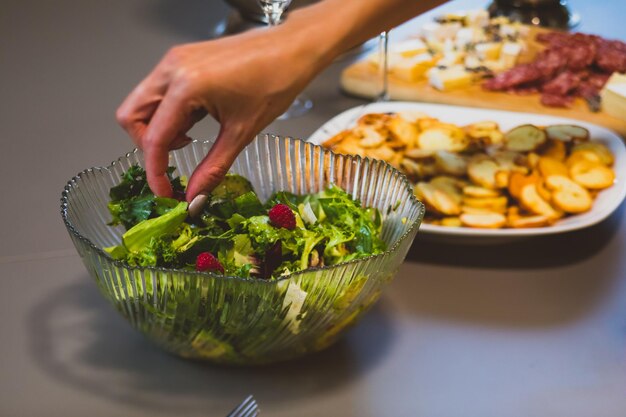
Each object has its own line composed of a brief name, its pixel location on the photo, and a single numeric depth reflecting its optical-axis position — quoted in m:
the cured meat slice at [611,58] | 1.47
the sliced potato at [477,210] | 1.05
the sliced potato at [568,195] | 1.05
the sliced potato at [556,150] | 1.17
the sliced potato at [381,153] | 1.15
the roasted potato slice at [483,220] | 1.02
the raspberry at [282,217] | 0.82
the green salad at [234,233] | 0.79
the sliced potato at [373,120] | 1.21
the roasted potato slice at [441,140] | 1.17
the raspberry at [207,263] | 0.76
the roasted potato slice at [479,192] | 1.07
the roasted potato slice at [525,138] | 1.18
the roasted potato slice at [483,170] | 1.09
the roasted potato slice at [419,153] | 1.15
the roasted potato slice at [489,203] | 1.06
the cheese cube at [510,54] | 1.52
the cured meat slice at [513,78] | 1.45
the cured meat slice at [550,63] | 1.46
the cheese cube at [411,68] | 1.47
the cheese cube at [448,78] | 1.44
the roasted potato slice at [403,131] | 1.18
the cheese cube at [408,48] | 1.52
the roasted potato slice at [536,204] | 1.04
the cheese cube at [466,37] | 1.55
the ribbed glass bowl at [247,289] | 0.75
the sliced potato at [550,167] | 1.12
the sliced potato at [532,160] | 1.13
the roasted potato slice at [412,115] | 1.24
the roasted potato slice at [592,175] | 1.10
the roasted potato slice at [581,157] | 1.14
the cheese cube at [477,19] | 1.62
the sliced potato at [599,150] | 1.15
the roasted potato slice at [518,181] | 1.07
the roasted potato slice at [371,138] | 1.17
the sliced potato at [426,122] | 1.21
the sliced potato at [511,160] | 1.12
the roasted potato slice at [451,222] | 1.04
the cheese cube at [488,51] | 1.53
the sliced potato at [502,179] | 1.08
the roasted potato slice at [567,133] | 1.19
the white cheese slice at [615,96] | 1.33
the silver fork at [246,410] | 0.79
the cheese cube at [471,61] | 1.50
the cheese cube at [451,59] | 1.50
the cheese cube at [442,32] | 1.56
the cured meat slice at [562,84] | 1.43
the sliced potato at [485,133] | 1.20
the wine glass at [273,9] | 1.25
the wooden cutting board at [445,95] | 1.40
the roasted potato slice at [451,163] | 1.12
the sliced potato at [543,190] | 1.07
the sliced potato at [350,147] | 1.14
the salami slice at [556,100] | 1.40
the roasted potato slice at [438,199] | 1.05
